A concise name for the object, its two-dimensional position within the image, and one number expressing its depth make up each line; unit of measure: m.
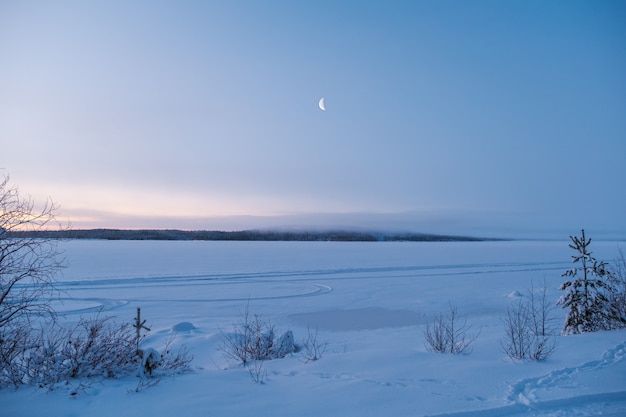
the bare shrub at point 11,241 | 6.01
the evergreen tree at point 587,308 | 9.68
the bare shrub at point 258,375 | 5.46
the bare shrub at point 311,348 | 6.89
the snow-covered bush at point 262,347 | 7.93
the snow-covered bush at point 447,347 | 7.26
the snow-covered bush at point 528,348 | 6.21
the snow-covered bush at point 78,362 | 5.31
